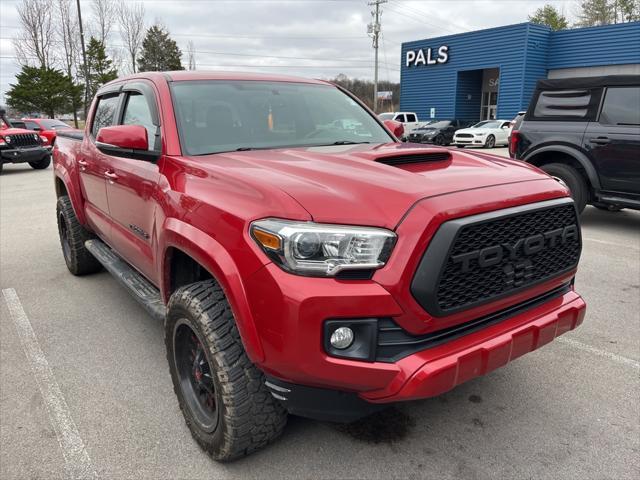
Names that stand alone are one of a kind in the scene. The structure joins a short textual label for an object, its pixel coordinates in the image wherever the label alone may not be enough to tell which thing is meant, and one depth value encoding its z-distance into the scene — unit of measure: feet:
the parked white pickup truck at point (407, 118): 96.92
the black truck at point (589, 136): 21.09
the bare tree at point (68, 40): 137.80
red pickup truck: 6.38
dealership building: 88.07
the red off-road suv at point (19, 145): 50.90
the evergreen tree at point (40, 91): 118.73
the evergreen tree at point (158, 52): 169.27
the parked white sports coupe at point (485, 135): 78.18
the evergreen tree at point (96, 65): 128.17
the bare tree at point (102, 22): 143.33
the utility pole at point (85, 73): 107.41
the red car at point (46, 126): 64.80
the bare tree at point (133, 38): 152.15
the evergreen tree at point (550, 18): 186.27
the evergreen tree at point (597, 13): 166.50
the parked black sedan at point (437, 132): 84.53
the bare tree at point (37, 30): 135.44
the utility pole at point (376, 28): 144.25
